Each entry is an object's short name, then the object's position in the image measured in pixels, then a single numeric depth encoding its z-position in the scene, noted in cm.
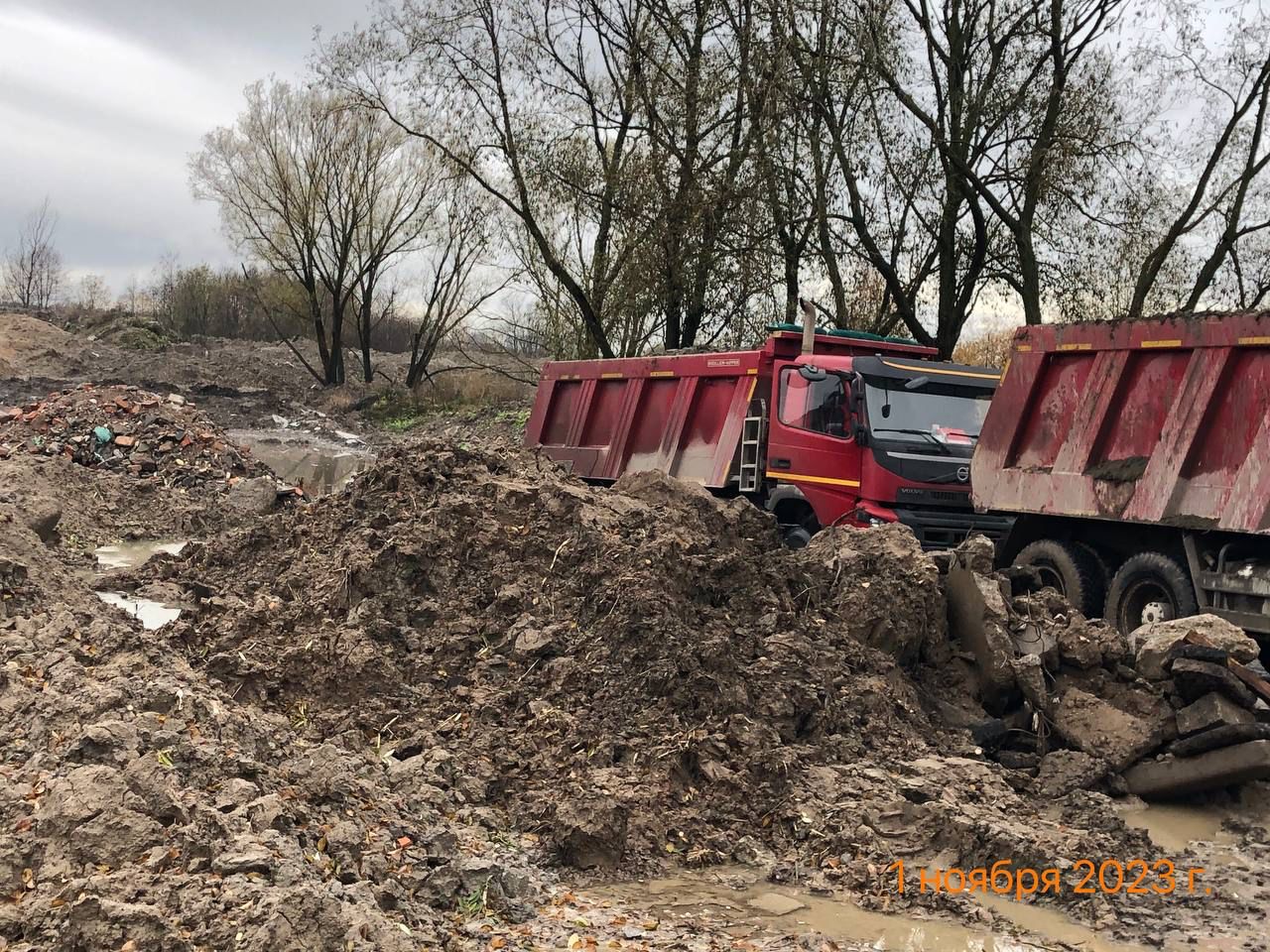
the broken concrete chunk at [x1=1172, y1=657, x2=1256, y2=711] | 676
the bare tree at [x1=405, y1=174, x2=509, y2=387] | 3977
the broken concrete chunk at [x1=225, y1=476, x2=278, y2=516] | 1628
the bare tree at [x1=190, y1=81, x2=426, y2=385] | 4006
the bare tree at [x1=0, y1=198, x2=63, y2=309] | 6750
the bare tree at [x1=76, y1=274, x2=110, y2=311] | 6506
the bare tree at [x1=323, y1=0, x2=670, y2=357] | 2356
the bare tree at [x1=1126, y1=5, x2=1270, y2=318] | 1995
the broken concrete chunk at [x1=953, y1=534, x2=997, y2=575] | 820
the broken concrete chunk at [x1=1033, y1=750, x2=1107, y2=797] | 657
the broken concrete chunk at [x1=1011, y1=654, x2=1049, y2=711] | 727
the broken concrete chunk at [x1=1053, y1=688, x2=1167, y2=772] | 677
